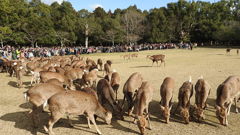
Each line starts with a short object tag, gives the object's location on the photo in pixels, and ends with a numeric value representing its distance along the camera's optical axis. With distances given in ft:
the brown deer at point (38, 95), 23.19
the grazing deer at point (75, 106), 20.12
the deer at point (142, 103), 20.28
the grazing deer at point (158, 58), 66.54
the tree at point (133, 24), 190.82
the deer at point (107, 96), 24.89
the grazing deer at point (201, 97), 22.79
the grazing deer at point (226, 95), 21.95
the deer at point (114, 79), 32.19
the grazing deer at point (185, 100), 22.59
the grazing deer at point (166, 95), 23.18
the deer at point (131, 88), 26.57
